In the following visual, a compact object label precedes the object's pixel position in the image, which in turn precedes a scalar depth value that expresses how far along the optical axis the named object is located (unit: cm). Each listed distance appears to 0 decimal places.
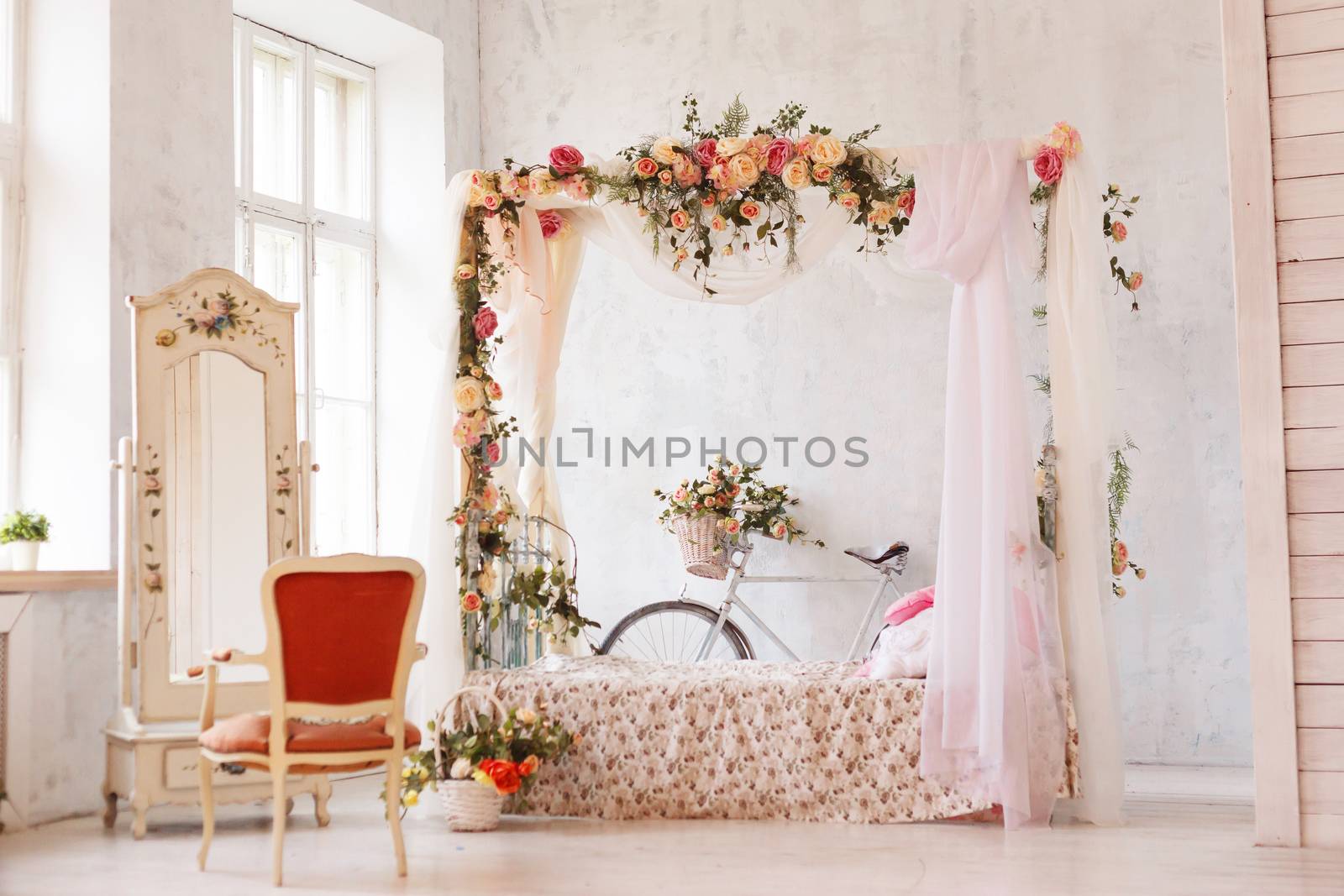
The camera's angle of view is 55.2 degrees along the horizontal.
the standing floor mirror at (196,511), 457
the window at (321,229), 626
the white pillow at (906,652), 461
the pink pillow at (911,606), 482
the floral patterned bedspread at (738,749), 450
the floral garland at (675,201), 469
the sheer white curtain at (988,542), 428
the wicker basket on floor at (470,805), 445
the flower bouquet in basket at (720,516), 621
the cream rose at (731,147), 469
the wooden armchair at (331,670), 374
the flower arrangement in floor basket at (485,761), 445
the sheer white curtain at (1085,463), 441
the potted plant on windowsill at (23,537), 473
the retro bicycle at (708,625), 605
